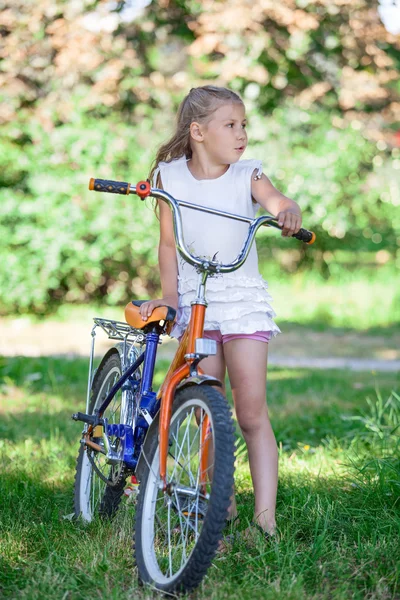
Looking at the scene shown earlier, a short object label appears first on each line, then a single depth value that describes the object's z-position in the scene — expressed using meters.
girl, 5.79
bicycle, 4.70
